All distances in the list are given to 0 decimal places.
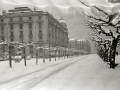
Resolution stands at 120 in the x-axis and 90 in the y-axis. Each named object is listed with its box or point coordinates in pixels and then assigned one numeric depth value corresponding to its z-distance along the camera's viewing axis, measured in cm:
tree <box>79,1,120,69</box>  670
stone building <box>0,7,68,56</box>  7031
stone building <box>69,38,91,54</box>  18425
